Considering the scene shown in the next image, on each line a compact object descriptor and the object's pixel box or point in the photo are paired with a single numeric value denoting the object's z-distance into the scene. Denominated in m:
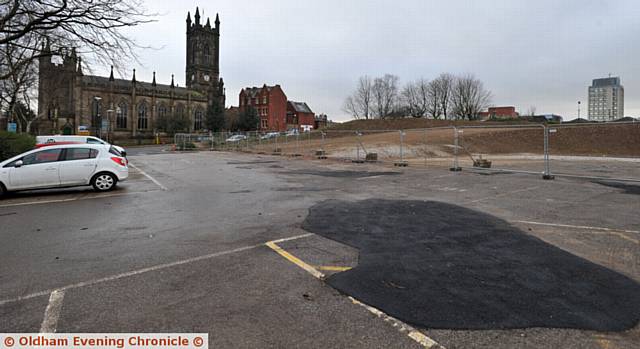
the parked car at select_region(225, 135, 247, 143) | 46.50
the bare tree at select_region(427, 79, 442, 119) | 92.75
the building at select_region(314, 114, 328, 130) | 117.69
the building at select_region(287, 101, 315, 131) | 106.50
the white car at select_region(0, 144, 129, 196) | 11.13
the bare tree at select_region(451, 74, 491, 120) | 89.38
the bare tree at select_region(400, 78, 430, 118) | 94.75
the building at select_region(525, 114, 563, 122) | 78.44
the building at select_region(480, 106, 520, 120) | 105.50
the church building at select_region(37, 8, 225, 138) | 80.56
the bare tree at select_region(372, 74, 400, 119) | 95.25
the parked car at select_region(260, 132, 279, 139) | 45.44
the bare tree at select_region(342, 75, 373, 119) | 96.62
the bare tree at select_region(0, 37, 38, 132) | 20.50
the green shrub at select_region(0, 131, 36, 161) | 16.17
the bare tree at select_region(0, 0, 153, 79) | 13.63
